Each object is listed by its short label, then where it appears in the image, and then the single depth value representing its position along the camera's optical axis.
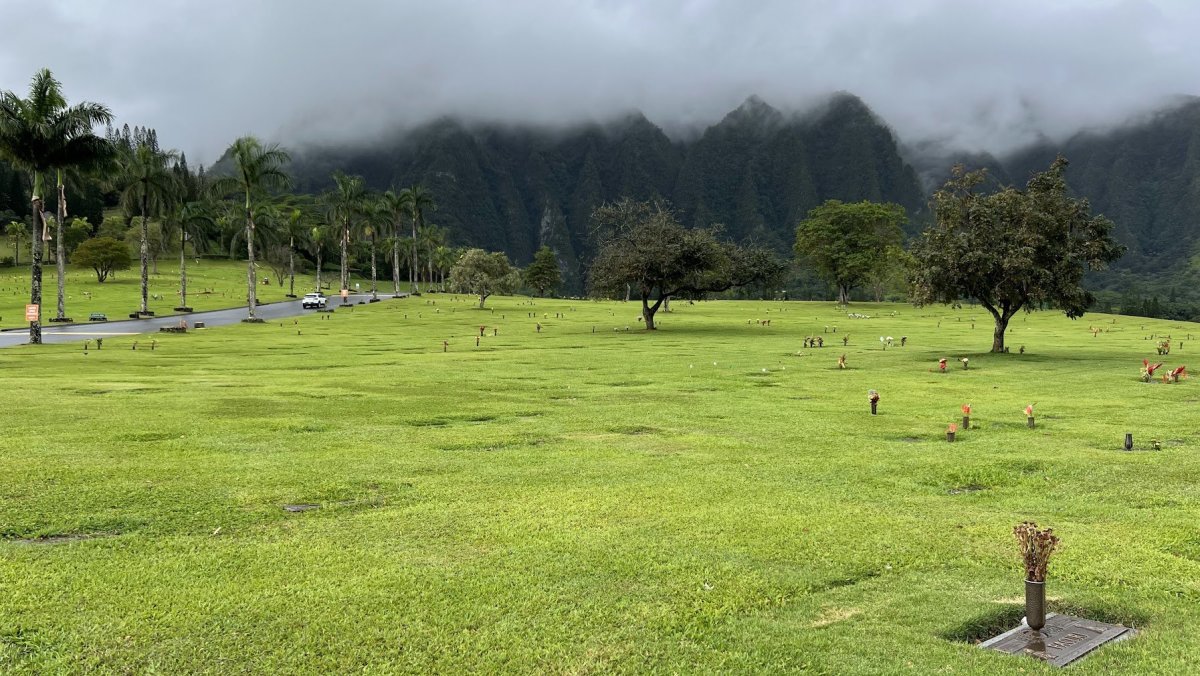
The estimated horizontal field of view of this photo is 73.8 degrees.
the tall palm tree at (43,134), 50.81
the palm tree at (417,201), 121.96
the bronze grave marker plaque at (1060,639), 7.04
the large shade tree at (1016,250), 39.50
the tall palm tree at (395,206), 118.69
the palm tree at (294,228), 117.75
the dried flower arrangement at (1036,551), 7.27
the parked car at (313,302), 91.00
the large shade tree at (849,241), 116.00
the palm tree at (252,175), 72.44
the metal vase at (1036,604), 7.30
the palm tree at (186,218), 86.12
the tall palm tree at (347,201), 109.94
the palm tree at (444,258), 170.29
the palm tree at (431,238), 153.90
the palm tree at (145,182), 76.12
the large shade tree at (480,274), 100.30
